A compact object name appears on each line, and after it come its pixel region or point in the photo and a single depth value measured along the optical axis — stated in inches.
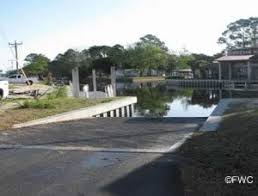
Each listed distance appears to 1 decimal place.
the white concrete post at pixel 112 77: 967.5
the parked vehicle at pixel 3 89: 651.4
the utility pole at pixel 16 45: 1654.5
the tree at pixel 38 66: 2285.4
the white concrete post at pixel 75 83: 732.8
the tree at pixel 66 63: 2412.8
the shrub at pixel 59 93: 601.2
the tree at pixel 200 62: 1980.6
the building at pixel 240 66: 1534.5
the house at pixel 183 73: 2104.3
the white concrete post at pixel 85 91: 797.0
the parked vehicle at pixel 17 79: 1518.6
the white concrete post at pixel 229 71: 1615.6
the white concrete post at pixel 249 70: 1528.4
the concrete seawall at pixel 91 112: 397.1
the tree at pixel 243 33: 2451.5
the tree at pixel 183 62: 2301.3
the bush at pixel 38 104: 480.2
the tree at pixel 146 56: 2211.1
